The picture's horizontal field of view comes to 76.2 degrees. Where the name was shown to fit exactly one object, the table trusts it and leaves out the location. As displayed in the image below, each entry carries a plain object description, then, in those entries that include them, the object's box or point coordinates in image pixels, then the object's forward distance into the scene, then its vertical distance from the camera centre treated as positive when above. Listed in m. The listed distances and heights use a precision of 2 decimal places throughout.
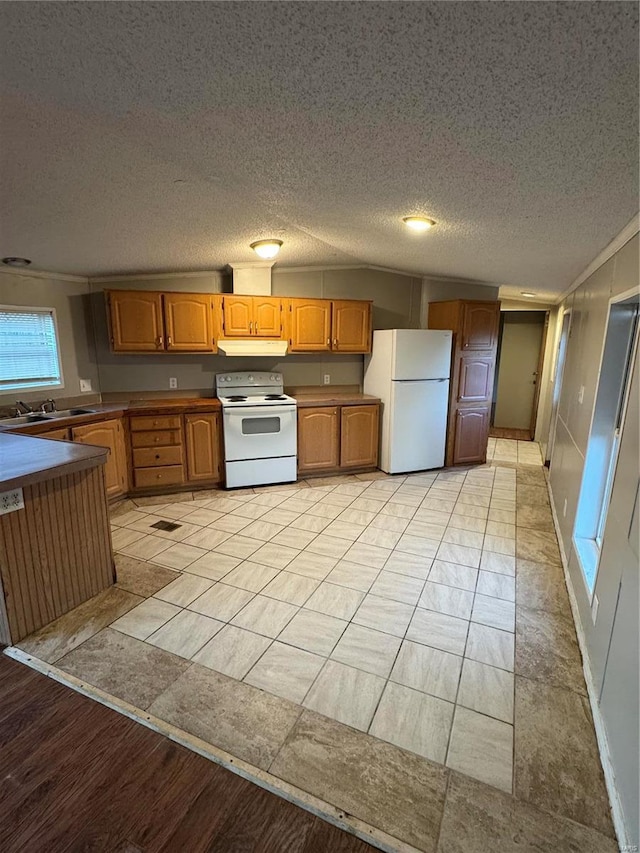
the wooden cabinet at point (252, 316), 4.17 +0.38
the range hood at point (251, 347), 4.18 +0.07
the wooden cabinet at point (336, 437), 4.42 -0.91
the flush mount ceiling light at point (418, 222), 2.61 +0.85
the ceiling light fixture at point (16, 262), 3.29 +0.71
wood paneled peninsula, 1.96 -0.95
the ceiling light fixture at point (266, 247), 3.45 +0.89
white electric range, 4.07 -0.87
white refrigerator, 4.42 -0.41
